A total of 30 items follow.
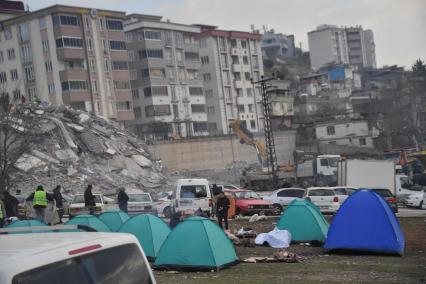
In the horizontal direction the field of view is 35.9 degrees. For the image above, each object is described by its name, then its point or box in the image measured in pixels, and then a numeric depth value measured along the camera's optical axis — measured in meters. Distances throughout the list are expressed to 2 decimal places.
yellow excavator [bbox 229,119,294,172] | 72.56
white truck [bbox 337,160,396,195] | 39.78
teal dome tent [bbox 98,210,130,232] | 22.09
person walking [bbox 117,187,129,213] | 30.14
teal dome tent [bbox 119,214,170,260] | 17.91
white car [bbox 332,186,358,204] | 33.81
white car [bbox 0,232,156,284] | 4.51
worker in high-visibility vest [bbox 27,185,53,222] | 23.67
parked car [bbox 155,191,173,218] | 33.48
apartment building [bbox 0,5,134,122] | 79.00
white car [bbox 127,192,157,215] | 33.12
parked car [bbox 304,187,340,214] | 32.62
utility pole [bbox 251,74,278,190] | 55.25
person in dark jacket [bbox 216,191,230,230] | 23.22
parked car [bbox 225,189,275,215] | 34.00
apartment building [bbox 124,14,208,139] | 89.44
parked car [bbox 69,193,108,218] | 32.03
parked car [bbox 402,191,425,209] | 37.91
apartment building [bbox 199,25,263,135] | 102.44
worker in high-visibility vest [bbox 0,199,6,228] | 20.82
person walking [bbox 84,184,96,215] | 30.54
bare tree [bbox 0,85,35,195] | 39.81
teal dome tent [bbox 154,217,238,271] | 15.41
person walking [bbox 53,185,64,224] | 30.86
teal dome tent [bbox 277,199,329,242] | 20.66
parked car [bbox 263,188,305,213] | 35.09
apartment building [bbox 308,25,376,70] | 175.84
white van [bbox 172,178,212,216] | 28.22
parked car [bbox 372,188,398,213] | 32.97
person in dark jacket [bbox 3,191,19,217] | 27.05
